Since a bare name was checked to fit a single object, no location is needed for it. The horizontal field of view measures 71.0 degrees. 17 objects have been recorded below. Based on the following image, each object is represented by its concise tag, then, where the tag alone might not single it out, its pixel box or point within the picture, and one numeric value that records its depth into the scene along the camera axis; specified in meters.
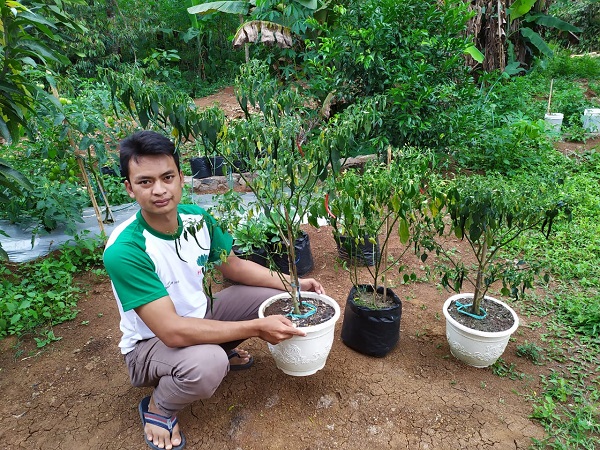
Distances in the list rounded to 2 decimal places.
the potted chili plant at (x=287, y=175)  1.67
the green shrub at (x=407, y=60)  4.35
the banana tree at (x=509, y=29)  7.52
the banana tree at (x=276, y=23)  6.66
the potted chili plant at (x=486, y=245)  1.90
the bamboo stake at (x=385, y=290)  2.29
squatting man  1.66
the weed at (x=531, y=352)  2.30
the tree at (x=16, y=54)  1.97
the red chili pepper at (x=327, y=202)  1.85
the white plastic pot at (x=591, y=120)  6.43
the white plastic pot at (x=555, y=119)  6.51
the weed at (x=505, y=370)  2.19
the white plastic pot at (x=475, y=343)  2.09
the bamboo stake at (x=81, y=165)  3.29
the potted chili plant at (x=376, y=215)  1.85
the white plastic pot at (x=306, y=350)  1.88
